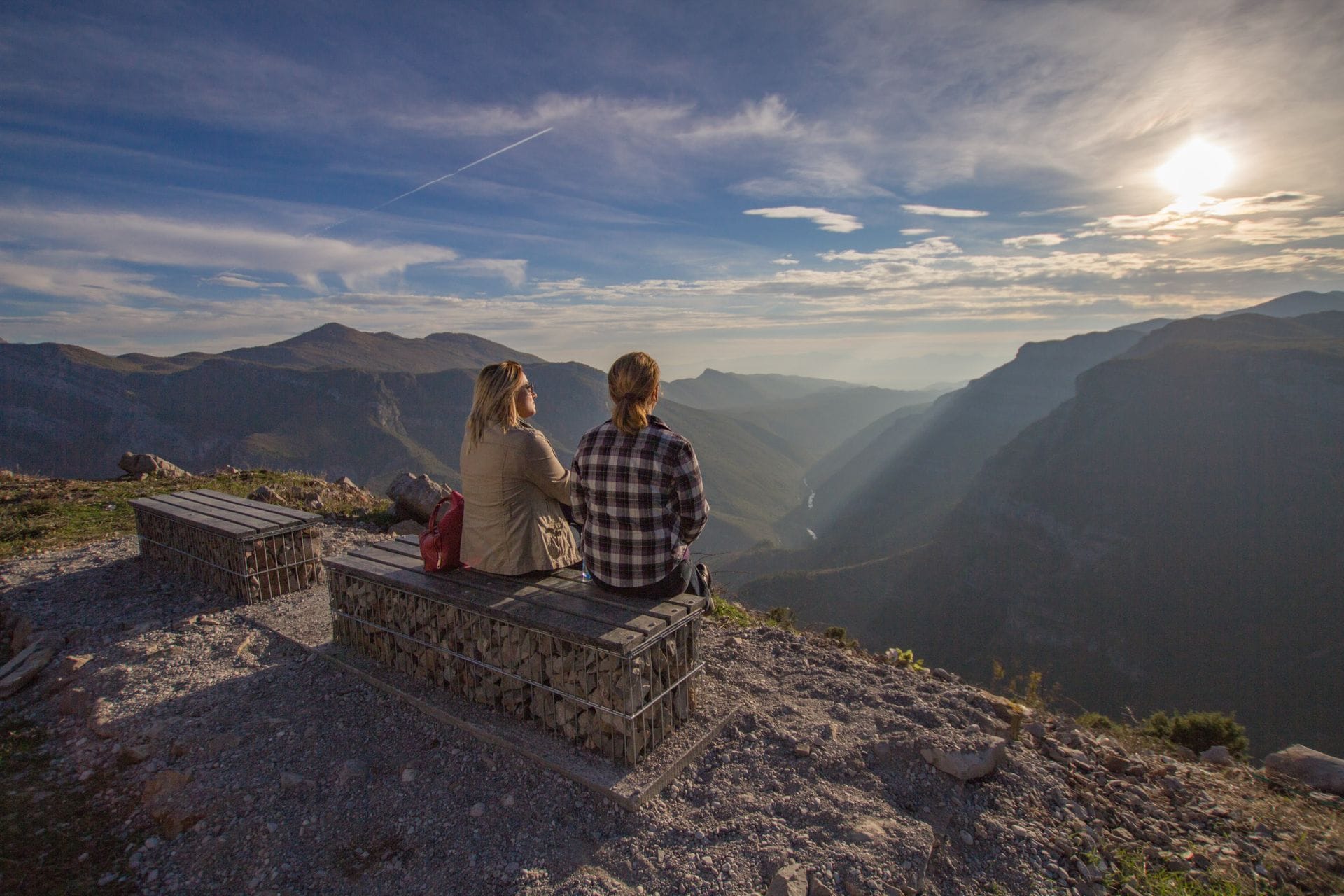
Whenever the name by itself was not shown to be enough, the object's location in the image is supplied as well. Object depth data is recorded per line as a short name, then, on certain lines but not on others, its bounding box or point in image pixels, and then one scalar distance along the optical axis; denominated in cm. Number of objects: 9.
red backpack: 538
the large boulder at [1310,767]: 519
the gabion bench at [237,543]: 734
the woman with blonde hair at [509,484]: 481
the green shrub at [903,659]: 681
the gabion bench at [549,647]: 421
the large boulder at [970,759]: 444
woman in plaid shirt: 446
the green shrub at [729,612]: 779
